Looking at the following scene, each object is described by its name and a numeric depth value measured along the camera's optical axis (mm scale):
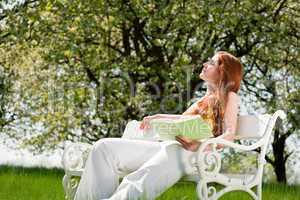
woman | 6234
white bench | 6397
